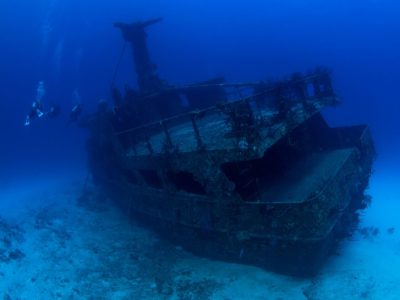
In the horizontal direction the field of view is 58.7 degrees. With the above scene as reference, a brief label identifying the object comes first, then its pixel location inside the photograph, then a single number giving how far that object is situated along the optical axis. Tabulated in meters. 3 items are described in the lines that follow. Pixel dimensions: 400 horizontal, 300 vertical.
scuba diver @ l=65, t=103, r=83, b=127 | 13.27
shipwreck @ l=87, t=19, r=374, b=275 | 7.97
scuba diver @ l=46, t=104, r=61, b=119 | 12.27
